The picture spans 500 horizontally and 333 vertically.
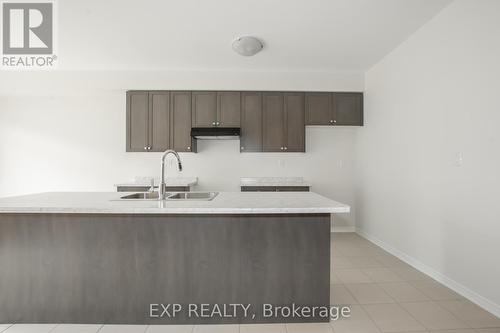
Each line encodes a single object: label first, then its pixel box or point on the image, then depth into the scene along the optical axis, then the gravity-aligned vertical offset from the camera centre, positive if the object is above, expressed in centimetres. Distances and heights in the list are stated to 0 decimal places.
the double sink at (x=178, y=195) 242 -28
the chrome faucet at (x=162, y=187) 214 -18
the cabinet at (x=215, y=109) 425 +89
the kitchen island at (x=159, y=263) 192 -70
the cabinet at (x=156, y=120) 423 +71
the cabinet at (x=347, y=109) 437 +91
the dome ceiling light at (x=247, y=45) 319 +145
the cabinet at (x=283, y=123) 430 +67
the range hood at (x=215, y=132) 410 +50
